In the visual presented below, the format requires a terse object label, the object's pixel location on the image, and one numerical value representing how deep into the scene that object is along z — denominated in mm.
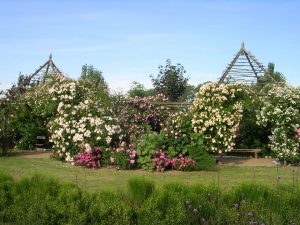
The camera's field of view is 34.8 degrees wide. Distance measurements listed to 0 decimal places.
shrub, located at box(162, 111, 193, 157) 12008
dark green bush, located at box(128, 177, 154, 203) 5527
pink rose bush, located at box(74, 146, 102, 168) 12223
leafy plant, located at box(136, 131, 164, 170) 11773
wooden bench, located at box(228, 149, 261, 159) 15938
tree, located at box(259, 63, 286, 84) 18969
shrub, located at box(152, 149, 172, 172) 11539
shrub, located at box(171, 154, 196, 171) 11539
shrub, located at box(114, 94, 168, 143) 13445
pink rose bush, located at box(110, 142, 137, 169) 11758
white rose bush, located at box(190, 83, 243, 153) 12828
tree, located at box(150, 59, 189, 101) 22312
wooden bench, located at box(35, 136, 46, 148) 18141
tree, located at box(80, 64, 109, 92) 32131
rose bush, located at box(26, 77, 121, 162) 12898
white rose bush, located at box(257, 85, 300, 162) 13469
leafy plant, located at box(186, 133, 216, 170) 11750
